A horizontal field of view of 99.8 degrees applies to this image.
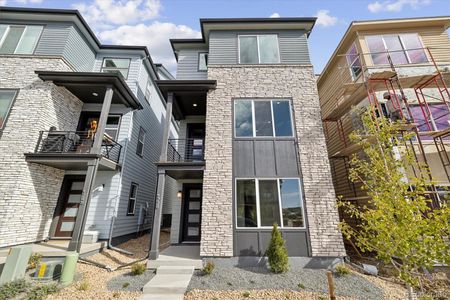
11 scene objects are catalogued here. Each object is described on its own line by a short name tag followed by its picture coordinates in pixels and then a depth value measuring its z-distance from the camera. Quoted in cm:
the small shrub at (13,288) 447
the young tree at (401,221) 335
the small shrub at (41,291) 456
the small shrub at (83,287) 502
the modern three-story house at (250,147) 680
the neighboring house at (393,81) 784
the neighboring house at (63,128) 752
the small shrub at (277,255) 589
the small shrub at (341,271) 574
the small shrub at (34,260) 590
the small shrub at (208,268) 584
